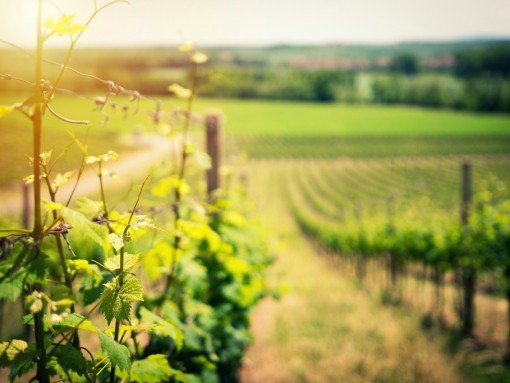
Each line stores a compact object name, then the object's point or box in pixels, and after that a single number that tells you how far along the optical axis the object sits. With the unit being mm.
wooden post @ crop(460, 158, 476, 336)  5465
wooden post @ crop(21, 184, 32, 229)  3522
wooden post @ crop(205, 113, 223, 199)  3209
